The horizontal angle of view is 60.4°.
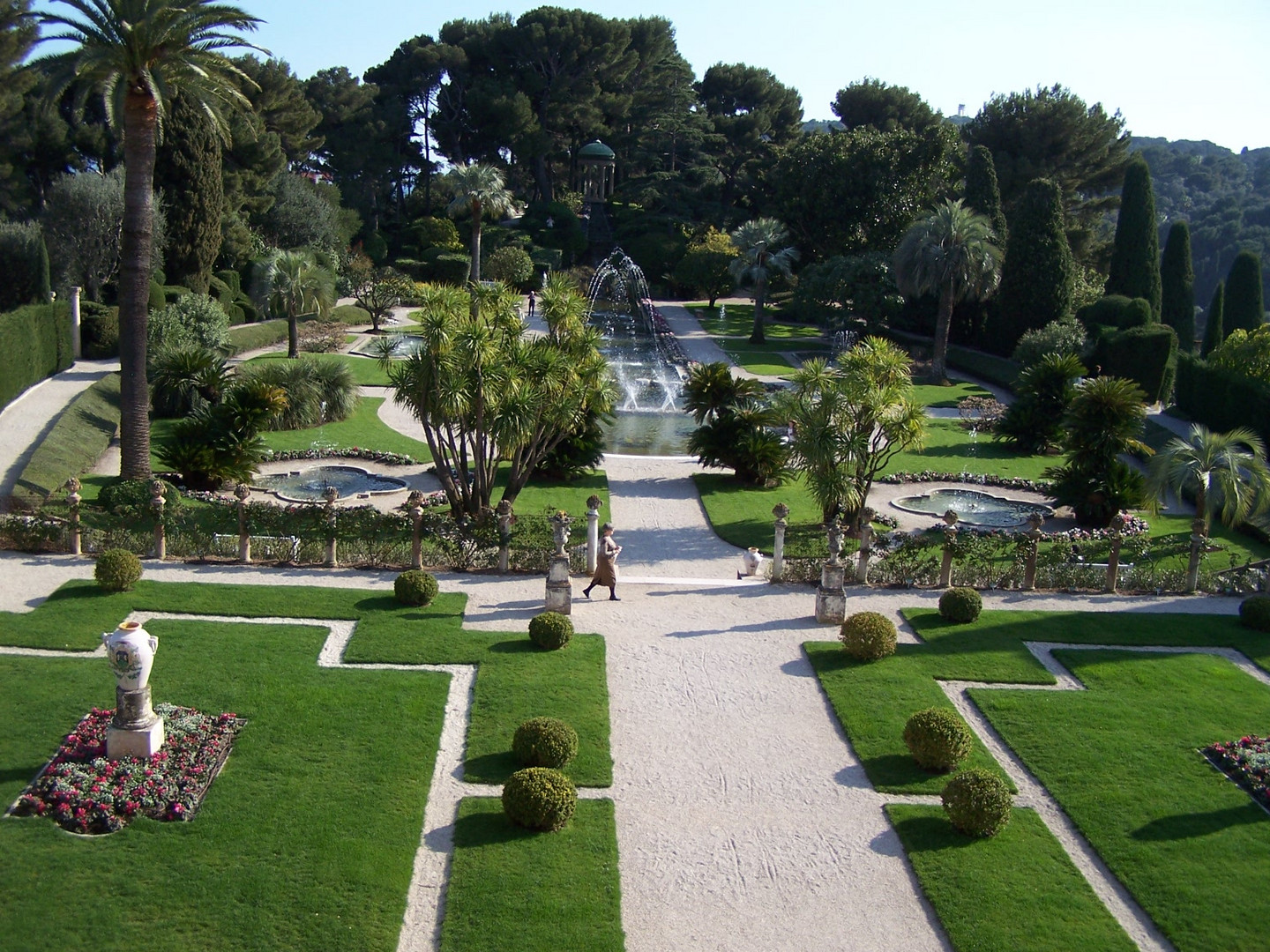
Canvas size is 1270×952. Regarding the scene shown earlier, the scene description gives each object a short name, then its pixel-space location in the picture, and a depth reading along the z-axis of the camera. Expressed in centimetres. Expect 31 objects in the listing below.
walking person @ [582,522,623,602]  1964
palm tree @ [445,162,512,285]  5622
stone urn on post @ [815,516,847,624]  1917
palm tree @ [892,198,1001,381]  4481
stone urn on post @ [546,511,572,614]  1858
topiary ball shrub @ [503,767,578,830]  1230
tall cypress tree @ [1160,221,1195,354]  4934
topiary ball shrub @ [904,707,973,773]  1389
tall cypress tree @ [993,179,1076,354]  4819
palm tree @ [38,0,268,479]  2184
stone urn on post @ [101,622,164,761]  1289
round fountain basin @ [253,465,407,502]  2633
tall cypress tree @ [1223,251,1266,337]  4622
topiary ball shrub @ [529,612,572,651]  1728
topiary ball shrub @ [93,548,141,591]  1859
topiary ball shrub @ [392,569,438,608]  1889
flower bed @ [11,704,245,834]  1216
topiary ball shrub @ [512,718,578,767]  1356
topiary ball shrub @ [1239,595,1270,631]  1945
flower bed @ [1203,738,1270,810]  1393
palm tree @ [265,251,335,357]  4266
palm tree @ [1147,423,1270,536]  2331
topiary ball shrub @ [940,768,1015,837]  1250
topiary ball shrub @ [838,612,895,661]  1741
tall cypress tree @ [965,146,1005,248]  5116
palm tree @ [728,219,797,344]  5478
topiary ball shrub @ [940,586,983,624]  1934
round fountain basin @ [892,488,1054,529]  2696
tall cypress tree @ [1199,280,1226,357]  4612
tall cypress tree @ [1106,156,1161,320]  4772
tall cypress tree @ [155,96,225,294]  4647
